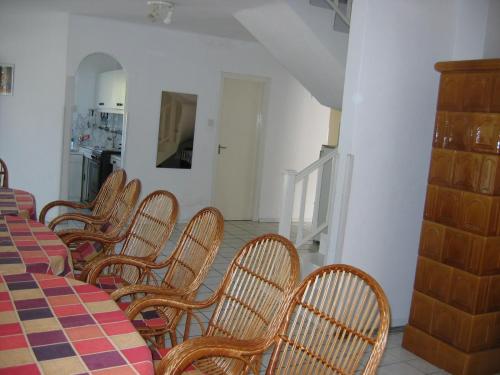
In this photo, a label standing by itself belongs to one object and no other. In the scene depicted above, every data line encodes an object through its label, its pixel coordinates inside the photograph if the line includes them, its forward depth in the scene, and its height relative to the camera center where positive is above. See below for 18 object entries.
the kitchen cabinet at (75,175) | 7.36 -0.79
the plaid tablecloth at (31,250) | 1.96 -0.56
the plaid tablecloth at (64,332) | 1.22 -0.58
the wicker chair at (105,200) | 3.35 -0.53
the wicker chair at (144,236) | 2.62 -0.59
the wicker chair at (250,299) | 1.82 -0.62
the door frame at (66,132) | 5.78 -0.14
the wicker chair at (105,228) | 2.89 -0.62
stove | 6.67 -0.61
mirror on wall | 6.44 +0.00
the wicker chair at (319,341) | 1.47 -0.62
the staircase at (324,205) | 3.37 -0.50
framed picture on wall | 5.67 +0.40
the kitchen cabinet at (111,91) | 6.84 +0.46
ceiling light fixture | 4.74 +1.16
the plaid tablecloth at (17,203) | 2.92 -0.53
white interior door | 6.96 -0.16
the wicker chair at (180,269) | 2.10 -0.64
